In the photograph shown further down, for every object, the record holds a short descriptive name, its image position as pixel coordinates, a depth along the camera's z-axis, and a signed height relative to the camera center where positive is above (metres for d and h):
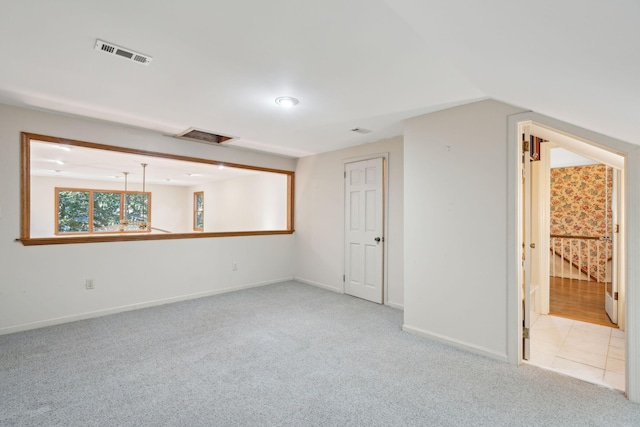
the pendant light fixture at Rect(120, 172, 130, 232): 7.45 -0.13
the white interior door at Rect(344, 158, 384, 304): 4.22 -0.20
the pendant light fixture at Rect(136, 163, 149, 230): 9.53 +0.24
